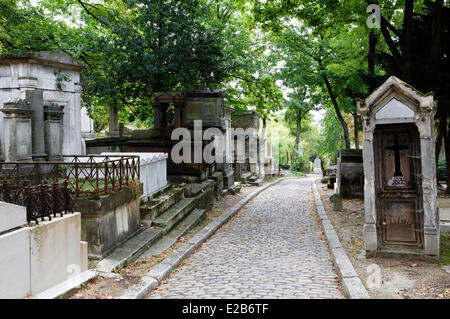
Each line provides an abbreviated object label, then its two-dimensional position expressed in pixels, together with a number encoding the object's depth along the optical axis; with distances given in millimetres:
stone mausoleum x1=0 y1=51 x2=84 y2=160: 8867
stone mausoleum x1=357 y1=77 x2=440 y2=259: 6734
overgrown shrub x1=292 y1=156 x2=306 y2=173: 44062
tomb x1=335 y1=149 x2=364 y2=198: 14266
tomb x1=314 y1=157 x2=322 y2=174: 48188
